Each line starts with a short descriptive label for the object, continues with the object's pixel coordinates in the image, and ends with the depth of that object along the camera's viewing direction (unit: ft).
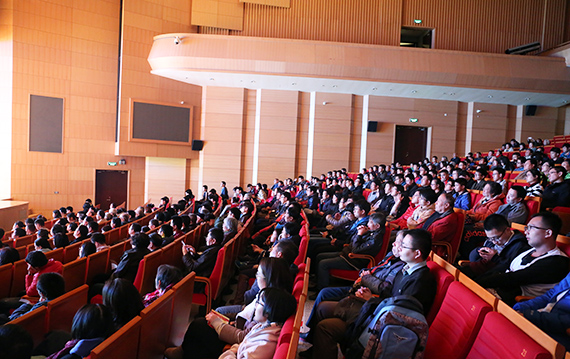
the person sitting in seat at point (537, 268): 6.30
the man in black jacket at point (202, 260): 10.12
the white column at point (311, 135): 37.47
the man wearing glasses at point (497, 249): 7.61
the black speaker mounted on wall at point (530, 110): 38.09
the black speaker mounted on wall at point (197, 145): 36.88
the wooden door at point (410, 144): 38.40
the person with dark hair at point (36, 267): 8.79
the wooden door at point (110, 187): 35.17
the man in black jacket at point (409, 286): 6.14
